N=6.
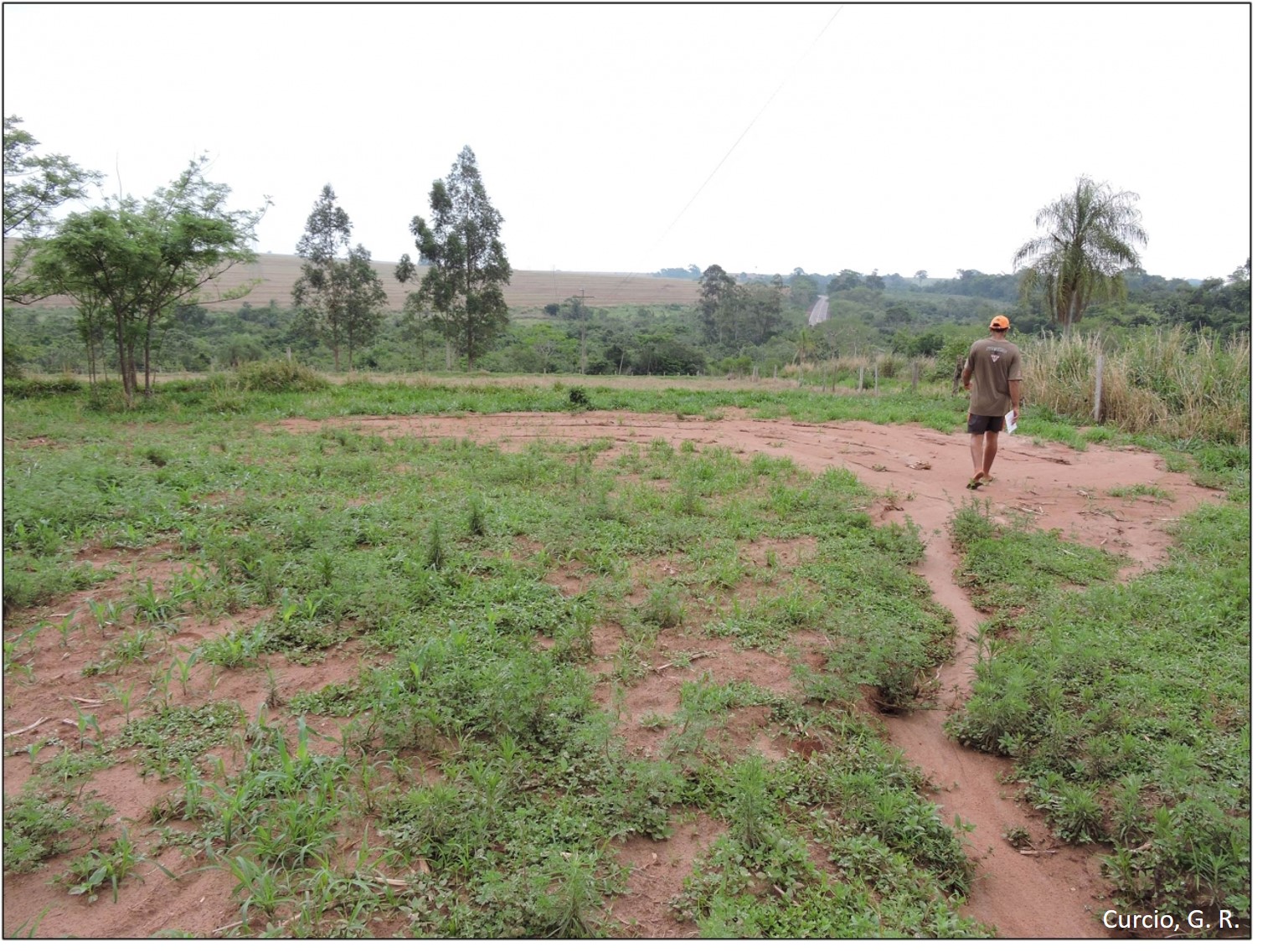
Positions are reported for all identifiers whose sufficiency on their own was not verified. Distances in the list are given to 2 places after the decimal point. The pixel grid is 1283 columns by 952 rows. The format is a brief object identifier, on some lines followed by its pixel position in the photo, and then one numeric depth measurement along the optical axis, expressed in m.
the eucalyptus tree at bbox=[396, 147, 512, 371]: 26.66
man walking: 6.30
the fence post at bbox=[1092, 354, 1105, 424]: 10.93
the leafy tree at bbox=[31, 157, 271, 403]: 11.48
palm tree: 22.52
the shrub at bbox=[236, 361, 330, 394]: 14.91
